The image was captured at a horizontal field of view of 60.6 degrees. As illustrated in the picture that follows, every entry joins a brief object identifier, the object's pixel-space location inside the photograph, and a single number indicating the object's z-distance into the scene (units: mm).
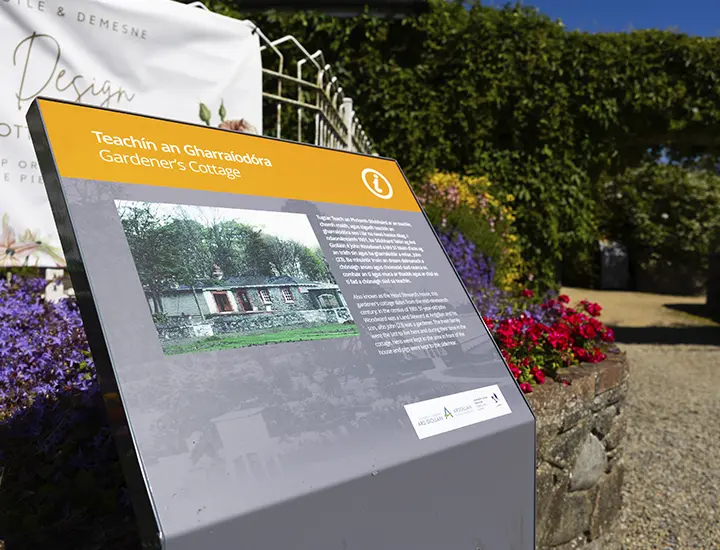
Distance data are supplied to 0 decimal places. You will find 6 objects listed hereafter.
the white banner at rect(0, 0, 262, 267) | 2809
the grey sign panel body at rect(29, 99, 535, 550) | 1007
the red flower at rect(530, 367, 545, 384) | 2461
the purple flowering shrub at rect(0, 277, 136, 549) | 1478
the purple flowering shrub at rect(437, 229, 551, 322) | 3537
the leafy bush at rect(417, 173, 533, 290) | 4652
